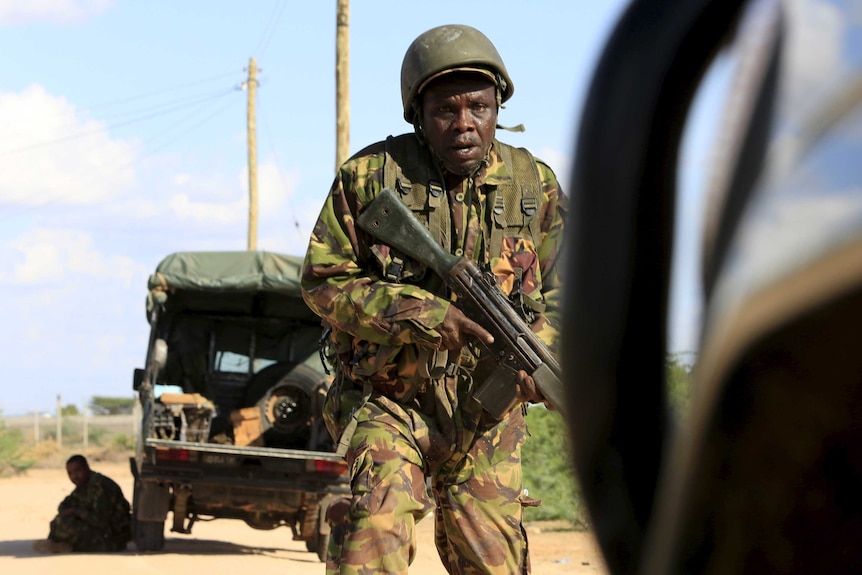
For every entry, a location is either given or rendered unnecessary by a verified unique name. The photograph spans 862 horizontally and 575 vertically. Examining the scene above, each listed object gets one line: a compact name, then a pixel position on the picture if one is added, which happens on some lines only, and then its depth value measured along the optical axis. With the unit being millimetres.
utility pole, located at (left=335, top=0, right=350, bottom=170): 18281
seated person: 11406
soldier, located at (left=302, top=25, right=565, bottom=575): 4496
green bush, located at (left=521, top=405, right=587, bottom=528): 15797
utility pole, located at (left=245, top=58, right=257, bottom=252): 31062
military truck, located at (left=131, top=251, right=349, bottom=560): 11281
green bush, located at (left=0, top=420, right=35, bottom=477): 28531
